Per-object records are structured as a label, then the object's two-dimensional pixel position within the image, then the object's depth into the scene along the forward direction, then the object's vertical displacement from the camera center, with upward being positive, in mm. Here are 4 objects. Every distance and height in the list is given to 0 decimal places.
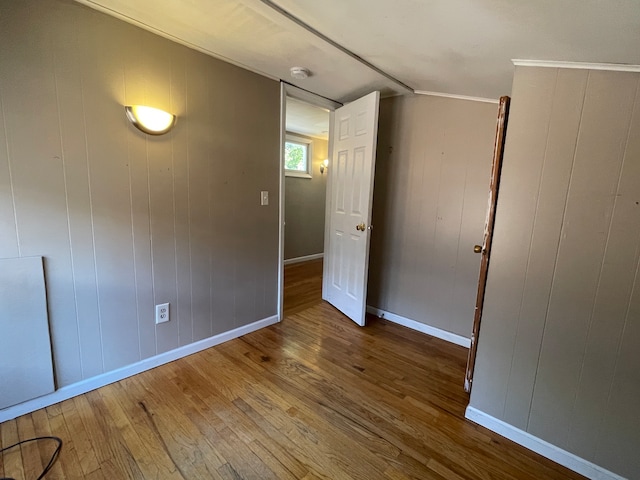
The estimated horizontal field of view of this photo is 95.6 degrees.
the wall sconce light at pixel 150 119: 1648 +394
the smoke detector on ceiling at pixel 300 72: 2076 +874
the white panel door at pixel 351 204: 2436 -72
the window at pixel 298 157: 4661 +609
